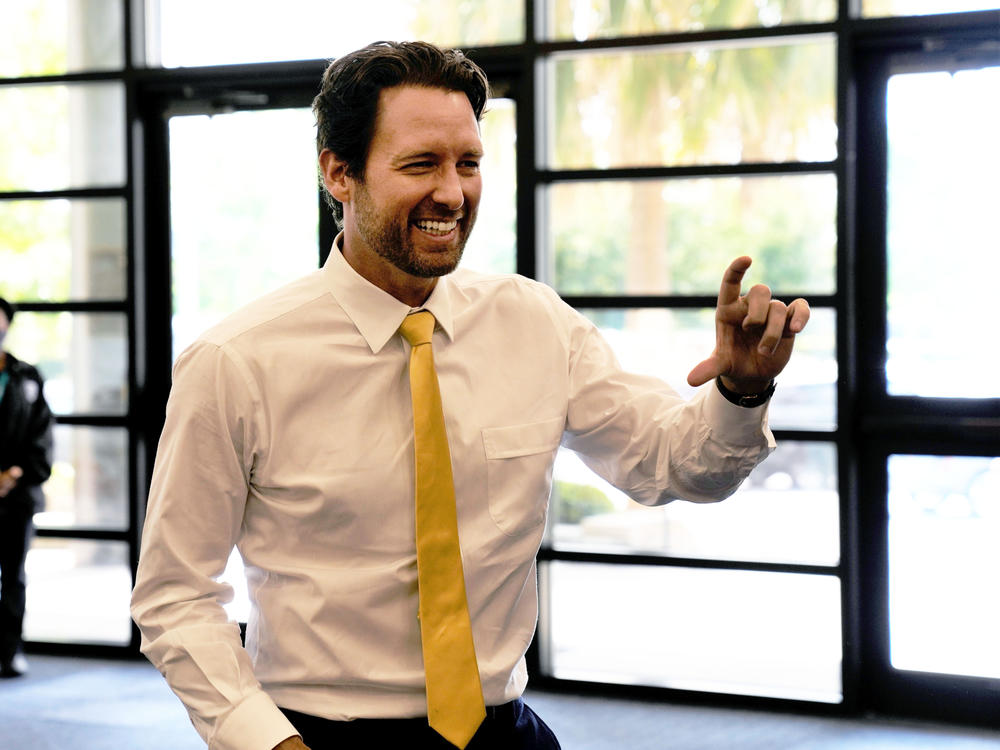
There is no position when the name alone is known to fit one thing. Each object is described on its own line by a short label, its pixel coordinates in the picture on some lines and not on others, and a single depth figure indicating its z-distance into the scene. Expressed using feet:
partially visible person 14.79
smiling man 4.71
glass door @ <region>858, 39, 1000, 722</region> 12.76
